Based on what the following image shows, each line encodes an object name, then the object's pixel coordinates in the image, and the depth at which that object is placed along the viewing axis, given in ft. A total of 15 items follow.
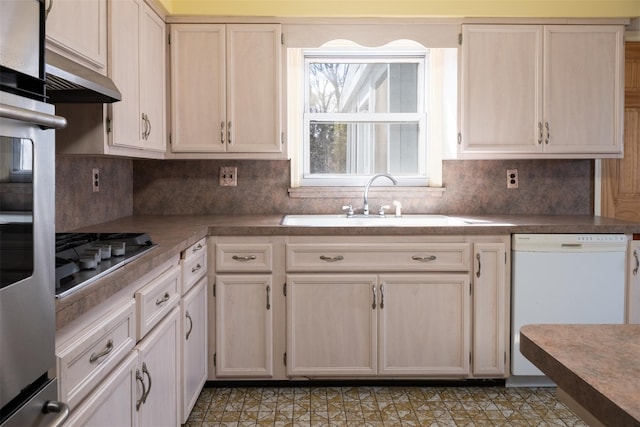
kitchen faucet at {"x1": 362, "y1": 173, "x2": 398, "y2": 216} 10.07
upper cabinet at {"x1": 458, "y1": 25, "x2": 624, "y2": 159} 9.73
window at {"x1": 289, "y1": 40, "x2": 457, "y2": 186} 11.02
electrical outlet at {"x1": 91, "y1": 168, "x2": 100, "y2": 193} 8.67
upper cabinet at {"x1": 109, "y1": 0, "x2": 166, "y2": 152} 7.13
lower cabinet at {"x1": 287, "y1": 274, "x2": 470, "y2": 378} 8.79
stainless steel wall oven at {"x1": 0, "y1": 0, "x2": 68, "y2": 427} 2.69
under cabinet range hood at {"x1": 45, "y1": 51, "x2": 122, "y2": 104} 4.89
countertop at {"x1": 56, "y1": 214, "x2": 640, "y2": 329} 7.93
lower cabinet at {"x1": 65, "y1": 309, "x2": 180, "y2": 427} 4.19
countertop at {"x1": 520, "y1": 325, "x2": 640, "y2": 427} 2.32
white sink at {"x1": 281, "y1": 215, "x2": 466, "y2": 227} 9.37
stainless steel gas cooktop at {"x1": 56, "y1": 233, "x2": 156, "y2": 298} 4.14
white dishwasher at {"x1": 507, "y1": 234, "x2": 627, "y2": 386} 8.80
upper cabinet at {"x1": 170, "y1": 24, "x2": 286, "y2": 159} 9.62
